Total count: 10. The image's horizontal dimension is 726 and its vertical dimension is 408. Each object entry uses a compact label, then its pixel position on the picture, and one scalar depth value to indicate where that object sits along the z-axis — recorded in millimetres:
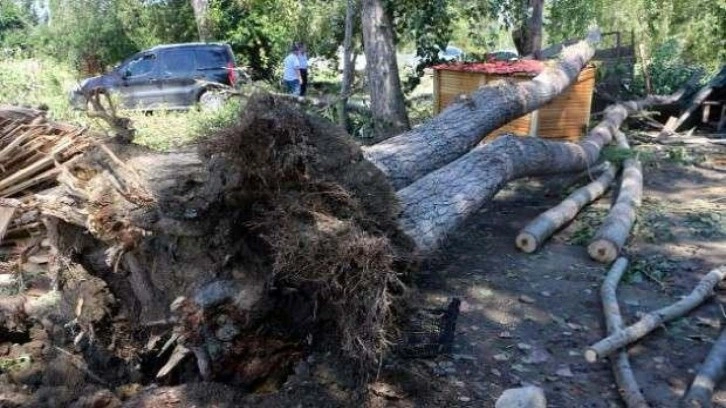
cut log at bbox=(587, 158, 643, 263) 5020
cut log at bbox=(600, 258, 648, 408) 3199
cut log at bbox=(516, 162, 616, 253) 5273
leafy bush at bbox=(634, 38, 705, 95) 12844
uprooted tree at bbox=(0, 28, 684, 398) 2953
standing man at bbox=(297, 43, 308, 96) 13215
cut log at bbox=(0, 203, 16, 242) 3400
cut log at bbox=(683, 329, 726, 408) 3180
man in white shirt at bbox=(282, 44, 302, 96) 13023
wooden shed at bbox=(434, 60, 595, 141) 8039
